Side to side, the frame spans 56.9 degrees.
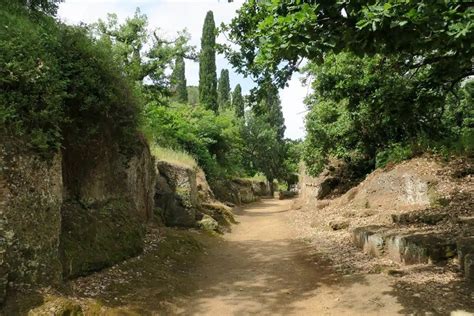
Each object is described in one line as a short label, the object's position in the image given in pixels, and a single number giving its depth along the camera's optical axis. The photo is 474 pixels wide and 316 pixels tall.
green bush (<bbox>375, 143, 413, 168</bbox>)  13.50
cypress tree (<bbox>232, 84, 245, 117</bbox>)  45.66
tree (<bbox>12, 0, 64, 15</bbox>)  8.82
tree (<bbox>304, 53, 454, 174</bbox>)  9.55
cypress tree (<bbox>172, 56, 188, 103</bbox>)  44.00
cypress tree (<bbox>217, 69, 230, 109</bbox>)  49.25
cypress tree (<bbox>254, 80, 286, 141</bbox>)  48.05
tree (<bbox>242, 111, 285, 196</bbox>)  39.44
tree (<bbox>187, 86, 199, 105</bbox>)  56.95
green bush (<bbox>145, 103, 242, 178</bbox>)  20.70
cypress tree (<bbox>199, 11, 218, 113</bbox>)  35.41
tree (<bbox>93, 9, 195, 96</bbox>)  22.55
